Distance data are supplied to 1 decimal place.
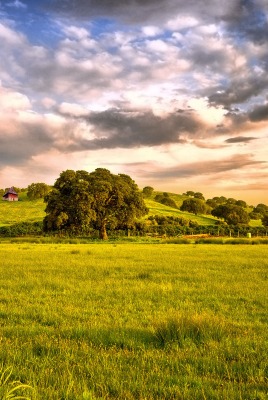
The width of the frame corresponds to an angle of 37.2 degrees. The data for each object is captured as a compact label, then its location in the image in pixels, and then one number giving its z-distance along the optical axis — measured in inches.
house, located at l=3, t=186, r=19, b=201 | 5295.3
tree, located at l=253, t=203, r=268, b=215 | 6769.2
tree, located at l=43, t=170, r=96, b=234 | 2333.9
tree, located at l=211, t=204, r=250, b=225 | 4628.4
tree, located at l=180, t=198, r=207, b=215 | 5575.8
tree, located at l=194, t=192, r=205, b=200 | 7573.8
